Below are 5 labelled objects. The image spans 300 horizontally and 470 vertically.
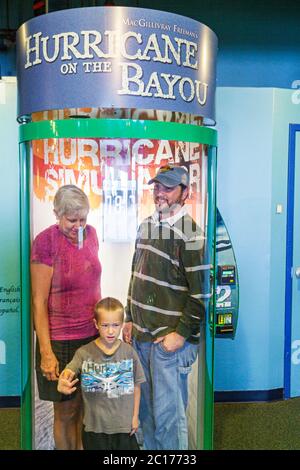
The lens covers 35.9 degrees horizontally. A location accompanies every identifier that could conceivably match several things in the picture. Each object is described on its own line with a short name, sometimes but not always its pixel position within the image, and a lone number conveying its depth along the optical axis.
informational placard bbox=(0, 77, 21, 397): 3.20
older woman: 2.01
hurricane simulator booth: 1.83
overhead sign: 1.82
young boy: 2.03
